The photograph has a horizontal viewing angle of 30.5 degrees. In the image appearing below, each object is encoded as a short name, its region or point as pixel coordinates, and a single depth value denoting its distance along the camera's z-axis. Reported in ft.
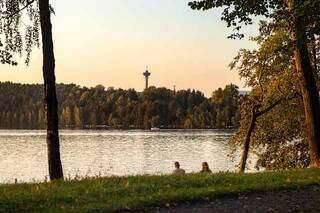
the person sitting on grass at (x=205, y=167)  85.13
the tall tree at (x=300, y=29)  58.39
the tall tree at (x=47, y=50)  59.36
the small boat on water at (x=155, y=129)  609.42
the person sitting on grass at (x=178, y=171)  79.63
